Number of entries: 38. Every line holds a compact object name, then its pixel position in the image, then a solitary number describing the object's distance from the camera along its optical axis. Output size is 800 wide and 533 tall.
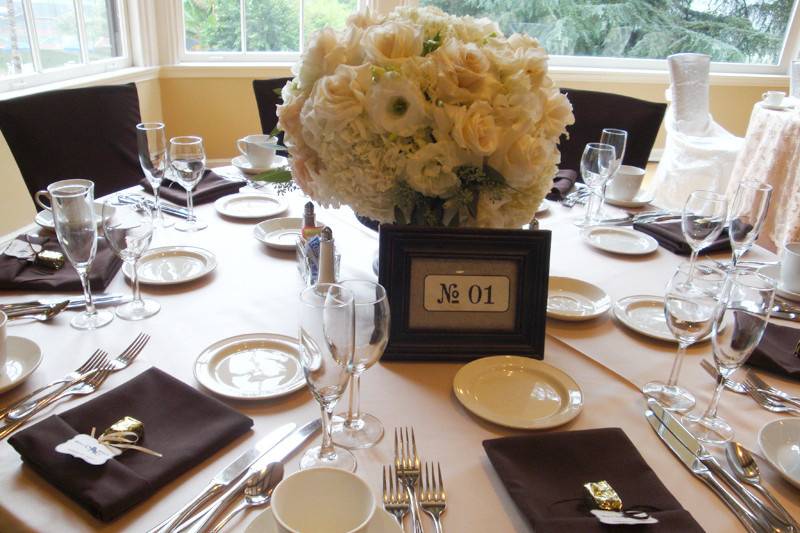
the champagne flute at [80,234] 1.05
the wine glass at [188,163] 1.49
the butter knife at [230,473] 0.70
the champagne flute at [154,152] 1.48
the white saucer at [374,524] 0.67
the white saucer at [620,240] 1.51
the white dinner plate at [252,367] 0.93
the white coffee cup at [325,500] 0.61
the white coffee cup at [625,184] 1.80
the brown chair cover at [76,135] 1.80
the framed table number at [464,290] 1.03
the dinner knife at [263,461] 0.70
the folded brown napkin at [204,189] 1.67
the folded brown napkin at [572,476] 0.72
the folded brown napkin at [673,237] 1.52
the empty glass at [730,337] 0.88
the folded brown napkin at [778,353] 1.07
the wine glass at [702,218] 1.33
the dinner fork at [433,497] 0.73
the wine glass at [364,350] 0.77
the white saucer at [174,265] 1.25
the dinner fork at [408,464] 0.73
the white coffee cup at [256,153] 1.82
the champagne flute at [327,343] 0.73
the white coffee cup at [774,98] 3.28
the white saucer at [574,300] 1.19
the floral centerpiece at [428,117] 0.95
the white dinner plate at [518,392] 0.91
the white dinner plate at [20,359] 0.92
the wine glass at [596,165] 1.54
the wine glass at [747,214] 1.36
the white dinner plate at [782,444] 0.85
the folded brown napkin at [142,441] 0.71
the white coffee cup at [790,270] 1.32
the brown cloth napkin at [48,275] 1.18
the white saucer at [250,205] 1.59
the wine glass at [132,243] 1.11
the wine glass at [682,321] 0.93
